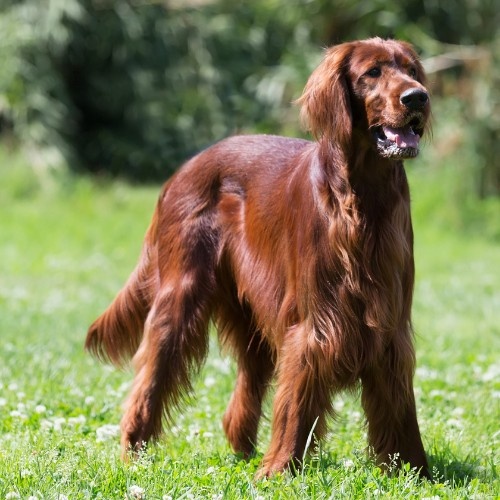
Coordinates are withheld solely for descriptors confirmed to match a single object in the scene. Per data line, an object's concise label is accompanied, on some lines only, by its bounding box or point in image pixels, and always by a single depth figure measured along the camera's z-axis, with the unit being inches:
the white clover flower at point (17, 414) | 382.6
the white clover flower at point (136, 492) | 287.3
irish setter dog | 305.4
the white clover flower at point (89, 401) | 423.5
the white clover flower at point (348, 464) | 321.7
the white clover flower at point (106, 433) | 372.2
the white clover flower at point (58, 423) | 374.9
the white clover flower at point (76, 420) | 385.2
